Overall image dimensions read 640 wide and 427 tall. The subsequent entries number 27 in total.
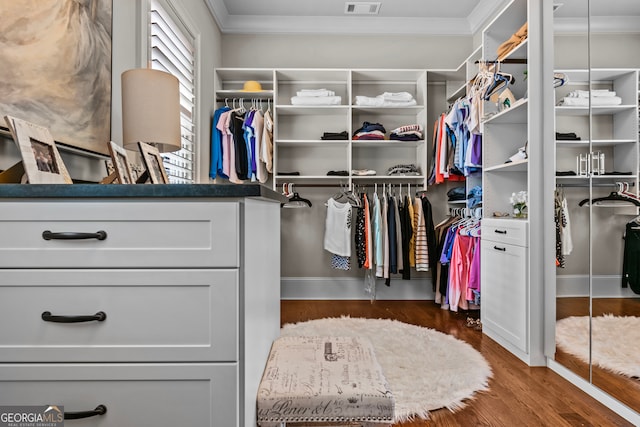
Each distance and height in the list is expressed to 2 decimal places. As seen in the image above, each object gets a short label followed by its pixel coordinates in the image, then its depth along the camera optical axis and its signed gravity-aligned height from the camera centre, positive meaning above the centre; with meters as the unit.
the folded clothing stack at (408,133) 3.79 +0.81
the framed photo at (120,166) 1.26 +0.17
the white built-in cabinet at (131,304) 0.83 -0.19
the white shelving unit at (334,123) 3.97 +0.99
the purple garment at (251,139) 3.68 +0.73
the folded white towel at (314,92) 3.81 +1.22
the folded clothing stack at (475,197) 3.30 +0.16
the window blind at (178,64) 2.38 +1.04
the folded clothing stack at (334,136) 3.83 +0.80
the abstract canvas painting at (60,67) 1.22 +0.54
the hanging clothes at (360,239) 3.75 -0.23
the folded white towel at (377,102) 3.83 +1.14
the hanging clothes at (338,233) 3.79 -0.18
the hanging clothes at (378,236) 3.72 -0.20
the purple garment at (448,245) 3.47 -0.27
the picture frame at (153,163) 1.37 +0.20
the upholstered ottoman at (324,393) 0.98 -0.46
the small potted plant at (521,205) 2.50 +0.07
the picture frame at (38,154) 1.00 +0.17
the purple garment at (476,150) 3.19 +0.55
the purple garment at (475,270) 3.11 -0.44
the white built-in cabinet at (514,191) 2.33 +0.14
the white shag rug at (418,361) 1.86 -0.88
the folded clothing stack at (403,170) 3.89 +0.46
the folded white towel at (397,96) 3.83 +1.19
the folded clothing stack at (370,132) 3.83 +0.84
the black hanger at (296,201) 3.94 +0.15
